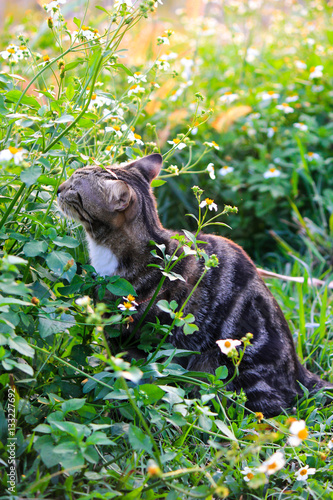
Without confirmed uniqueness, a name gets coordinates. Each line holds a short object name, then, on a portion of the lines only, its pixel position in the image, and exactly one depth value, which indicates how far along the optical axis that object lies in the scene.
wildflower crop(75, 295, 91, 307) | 1.22
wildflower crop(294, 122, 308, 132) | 3.78
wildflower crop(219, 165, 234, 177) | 3.80
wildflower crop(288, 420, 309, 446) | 1.24
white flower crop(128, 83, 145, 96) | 2.17
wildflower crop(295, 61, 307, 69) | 4.37
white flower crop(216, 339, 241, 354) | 1.54
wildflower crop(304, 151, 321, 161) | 3.83
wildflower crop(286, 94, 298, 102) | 4.10
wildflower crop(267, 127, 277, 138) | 3.95
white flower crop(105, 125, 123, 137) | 2.10
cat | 2.11
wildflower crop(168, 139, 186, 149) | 2.04
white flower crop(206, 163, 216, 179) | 2.03
